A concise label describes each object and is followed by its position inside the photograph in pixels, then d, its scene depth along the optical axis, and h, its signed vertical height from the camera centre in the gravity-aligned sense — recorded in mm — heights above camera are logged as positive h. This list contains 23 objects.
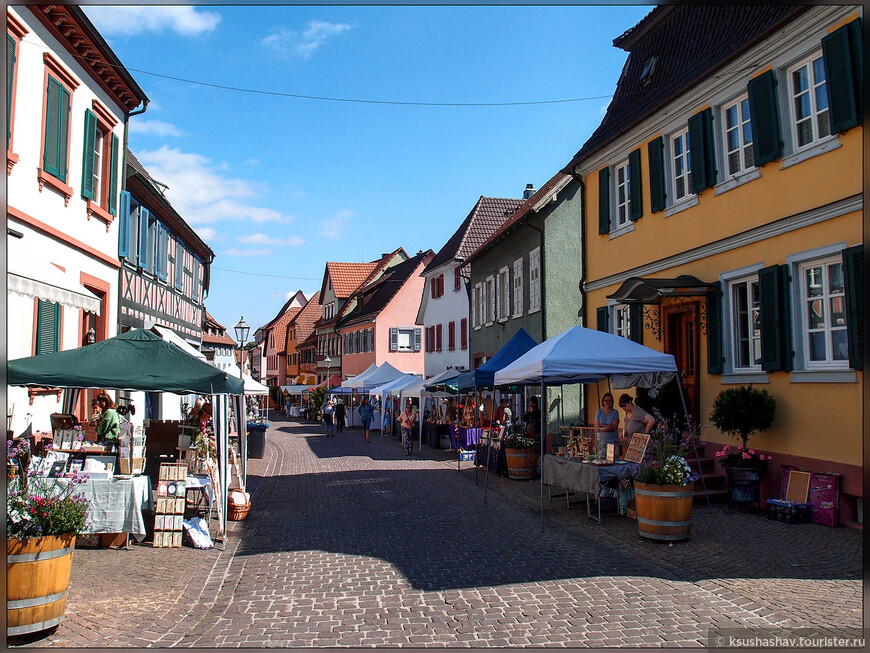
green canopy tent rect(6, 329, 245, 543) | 9219 +335
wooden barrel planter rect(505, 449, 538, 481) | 15742 -1383
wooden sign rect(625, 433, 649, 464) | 10711 -733
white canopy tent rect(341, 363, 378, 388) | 32344 +697
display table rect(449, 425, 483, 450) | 22766 -1247
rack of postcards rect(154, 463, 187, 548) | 9328 -1421
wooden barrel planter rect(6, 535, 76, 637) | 5559 -1371
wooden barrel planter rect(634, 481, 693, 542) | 8953 -1358
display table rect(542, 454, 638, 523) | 10484 -1127
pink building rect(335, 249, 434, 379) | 48219 +4595
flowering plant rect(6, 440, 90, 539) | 5762 -861
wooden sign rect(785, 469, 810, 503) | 10258 -1244
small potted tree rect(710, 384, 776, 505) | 10945 -468
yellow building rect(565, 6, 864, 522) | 10102 +2971
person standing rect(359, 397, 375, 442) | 30833 -792
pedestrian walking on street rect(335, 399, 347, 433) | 38906 -899
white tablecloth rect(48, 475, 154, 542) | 8891 -1262
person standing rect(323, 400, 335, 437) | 35731 -945
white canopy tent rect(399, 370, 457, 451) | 24453 +216
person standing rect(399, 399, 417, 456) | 24219 -892
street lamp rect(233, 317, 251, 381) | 24375 +2217
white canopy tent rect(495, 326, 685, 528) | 10898 +539
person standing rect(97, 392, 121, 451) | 11508 -450
